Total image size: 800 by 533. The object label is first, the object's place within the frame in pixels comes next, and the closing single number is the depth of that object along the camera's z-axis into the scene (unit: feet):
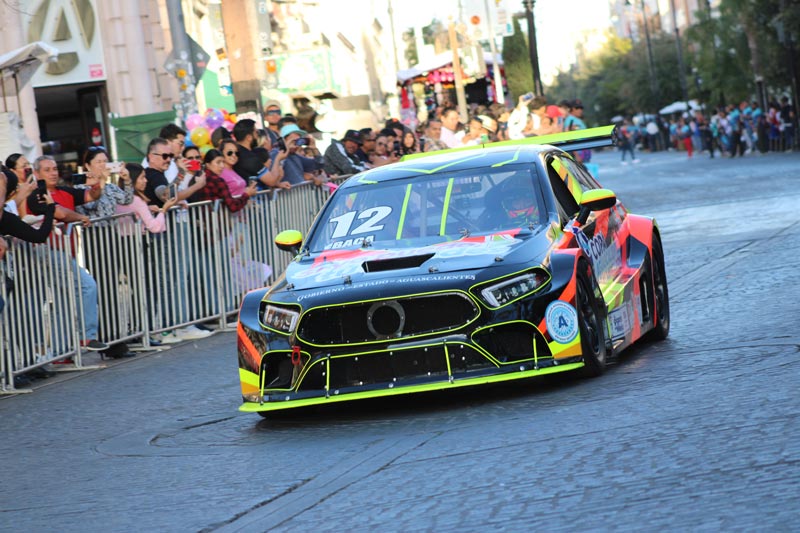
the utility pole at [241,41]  118.01
